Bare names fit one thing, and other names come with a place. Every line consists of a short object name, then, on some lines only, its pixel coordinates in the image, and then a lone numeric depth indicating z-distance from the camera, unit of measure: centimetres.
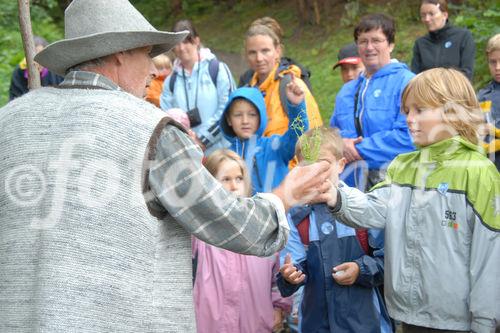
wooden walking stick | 415
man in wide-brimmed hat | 264
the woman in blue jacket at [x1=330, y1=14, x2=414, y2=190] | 514
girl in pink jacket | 411
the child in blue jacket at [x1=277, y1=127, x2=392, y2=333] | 400
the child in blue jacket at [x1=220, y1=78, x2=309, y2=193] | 534
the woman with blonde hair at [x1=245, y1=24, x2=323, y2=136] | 574
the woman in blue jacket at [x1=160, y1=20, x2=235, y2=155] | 666
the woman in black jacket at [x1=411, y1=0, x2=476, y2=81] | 787
